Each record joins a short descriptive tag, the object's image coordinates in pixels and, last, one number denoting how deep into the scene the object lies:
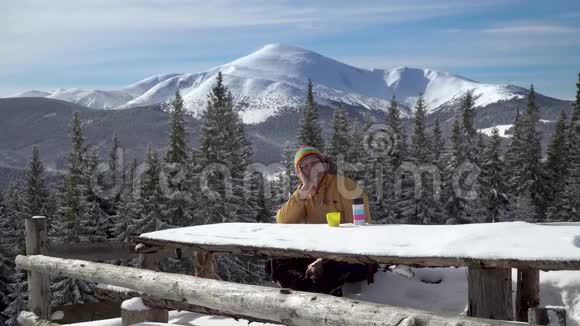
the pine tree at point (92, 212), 35.12
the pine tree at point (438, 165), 44.41
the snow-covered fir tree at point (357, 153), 42.47
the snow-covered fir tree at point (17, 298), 34.31
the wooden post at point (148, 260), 6.37
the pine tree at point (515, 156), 55.29
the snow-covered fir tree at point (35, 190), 44.06
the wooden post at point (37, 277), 7.04
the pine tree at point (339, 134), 46.07
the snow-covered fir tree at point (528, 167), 54.72
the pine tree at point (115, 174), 39.31
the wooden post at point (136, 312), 5.34
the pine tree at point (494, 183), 50.69
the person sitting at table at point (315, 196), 6.55
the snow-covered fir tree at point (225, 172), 34.56
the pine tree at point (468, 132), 49.06
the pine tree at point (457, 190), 45.84
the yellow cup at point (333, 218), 6.11
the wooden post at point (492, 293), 4.33
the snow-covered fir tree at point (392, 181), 42.09
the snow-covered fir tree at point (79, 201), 35.12
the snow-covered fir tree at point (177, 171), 36.38
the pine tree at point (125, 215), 36.72
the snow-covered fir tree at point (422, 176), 43.81
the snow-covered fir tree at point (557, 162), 55.12
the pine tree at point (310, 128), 44.34
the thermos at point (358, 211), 6.15
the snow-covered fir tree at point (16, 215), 42.57
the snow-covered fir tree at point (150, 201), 35.38
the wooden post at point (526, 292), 5.10
